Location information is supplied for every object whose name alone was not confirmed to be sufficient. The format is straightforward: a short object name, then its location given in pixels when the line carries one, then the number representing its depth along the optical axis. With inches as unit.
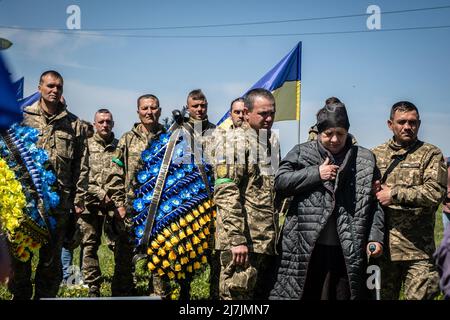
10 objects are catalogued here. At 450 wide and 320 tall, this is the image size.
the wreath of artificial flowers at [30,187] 273.4
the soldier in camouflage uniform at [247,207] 227.0
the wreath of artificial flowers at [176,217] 268.8
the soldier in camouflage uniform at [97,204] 342.0
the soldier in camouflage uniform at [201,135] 277.4
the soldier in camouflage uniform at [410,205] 240.1
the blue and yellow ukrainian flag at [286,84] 401.1
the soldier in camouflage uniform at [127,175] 320.5
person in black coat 217.0
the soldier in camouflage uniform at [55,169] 291.1
